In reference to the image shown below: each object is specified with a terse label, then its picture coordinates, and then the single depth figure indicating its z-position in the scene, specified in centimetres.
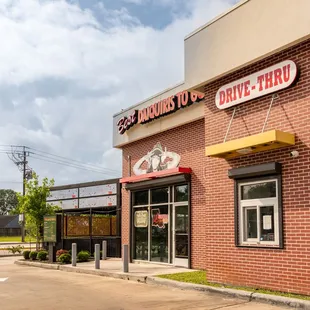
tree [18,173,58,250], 2284
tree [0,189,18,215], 16058
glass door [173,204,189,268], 1635
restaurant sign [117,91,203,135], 1627
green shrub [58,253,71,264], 1919
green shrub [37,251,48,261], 2103
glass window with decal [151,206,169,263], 1761
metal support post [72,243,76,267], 1797
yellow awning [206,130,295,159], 988
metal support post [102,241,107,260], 2056
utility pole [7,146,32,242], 6955
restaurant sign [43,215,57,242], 1997
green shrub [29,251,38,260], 2164
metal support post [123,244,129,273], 1488
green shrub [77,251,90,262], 1981
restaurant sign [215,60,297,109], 1033
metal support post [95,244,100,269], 1634
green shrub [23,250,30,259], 2211
